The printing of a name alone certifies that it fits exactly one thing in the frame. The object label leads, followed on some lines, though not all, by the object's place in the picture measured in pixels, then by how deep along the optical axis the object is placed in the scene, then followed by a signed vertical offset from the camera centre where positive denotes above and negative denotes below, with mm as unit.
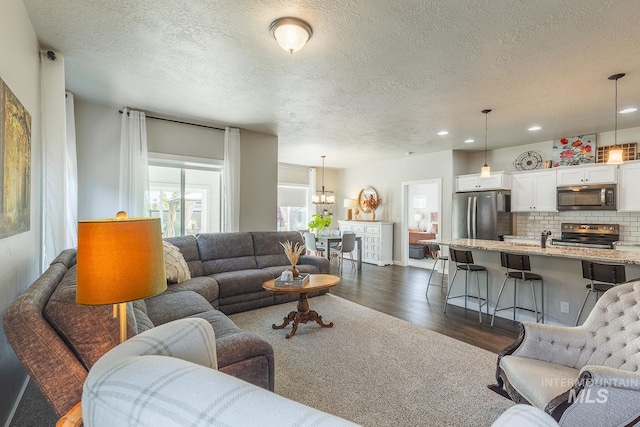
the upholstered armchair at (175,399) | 491 -324
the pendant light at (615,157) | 3156 +579
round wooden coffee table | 3193 -987
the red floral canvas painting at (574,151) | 4945 +1041
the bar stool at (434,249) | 6890 -876
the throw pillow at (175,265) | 3372 -585
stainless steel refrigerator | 5477 -49
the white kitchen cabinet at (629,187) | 4344 +355
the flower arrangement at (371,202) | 7867 +290
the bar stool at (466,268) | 3828 -720
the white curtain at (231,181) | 4875 +538
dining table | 6545 -643
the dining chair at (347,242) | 6410 -621
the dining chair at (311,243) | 6826 -670
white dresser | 7305 -708
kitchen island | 2879 -669
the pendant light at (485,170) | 3947 +601
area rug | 1966 -1276
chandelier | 7820 +382
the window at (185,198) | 4590 +261
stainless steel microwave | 4535 +222
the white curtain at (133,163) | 4012 +690
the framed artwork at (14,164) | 1594 +308
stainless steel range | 4660 -377
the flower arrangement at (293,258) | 3474 -517
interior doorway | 7219 -179
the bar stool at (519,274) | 3347 -707
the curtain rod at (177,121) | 4282 +1391
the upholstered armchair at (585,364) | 1206 -776
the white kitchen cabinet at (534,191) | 5176 +374
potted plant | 7604 -250
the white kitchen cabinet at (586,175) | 4555 +584
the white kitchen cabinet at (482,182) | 5559 +583
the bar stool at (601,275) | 2660 -576
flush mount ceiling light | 2096 +1291
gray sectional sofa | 1134 -569
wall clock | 5586 +964
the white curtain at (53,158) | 2634 +509
